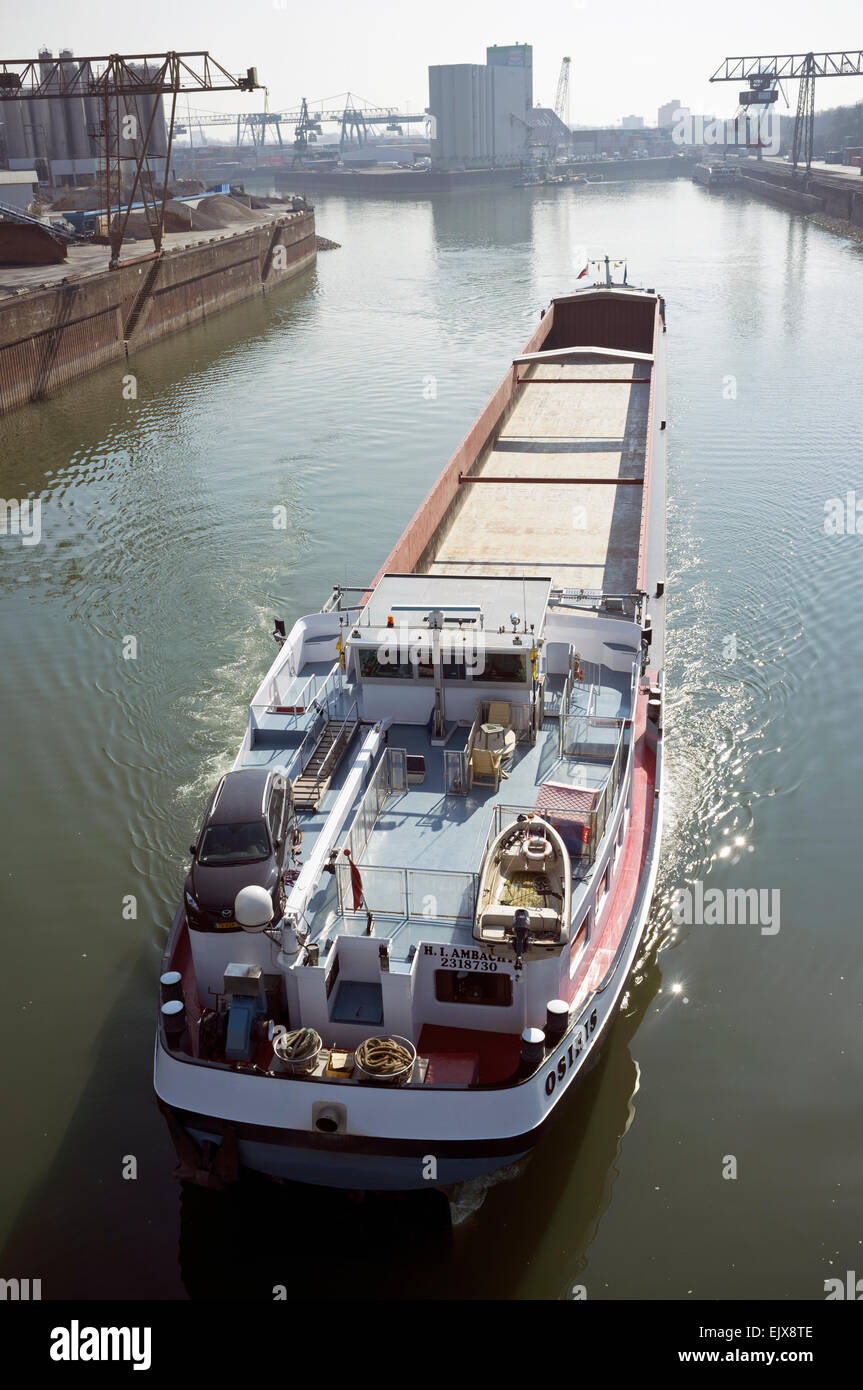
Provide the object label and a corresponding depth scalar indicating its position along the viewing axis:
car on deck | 11.54
